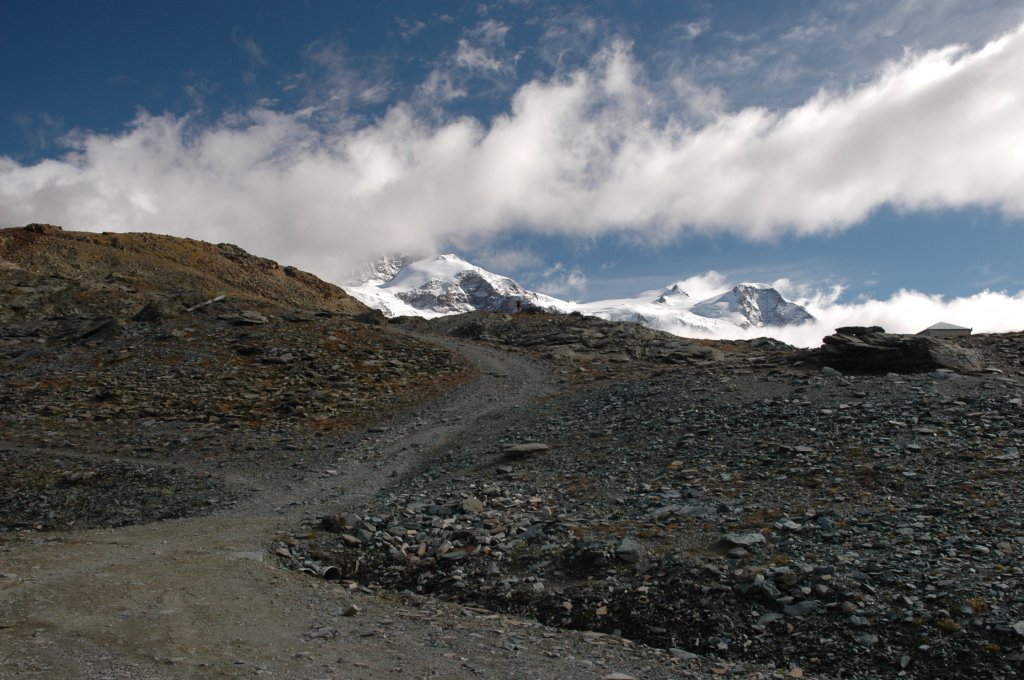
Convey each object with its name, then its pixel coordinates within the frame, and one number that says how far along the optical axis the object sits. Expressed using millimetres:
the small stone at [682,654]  8477
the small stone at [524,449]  18453
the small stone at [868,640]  8266
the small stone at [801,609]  8930
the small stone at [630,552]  10773
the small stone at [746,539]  10820
